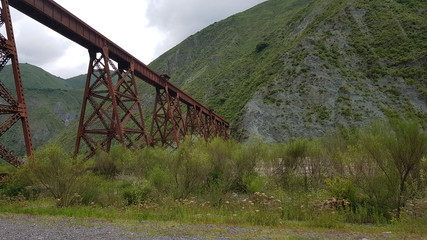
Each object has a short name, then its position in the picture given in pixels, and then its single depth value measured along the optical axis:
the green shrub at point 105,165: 15.86
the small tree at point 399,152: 8.13
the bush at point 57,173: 9.61
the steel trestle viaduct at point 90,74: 11.11
